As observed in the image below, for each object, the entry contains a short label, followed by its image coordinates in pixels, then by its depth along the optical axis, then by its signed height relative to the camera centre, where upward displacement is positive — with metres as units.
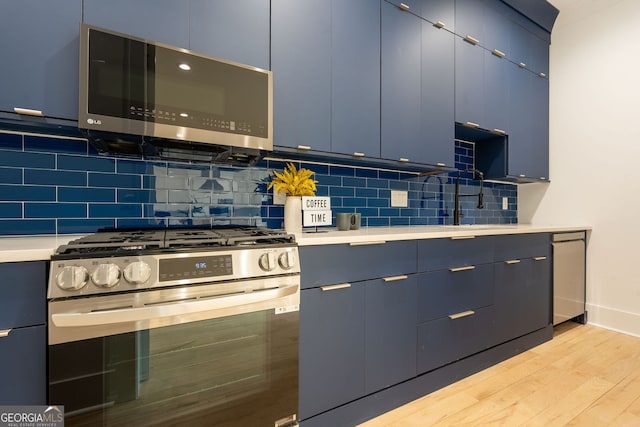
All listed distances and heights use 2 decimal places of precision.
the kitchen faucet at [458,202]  2.74 +0.10
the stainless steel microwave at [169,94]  1.24 +0.51
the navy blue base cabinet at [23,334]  0.93 -0.36
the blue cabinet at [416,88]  2.07 +0.86
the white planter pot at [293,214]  1.85 -0.01
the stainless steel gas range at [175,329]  0.97 -0.40
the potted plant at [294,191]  1.85 +0.12
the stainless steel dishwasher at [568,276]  2.68 -0.55
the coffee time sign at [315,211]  1.99 +0.01
